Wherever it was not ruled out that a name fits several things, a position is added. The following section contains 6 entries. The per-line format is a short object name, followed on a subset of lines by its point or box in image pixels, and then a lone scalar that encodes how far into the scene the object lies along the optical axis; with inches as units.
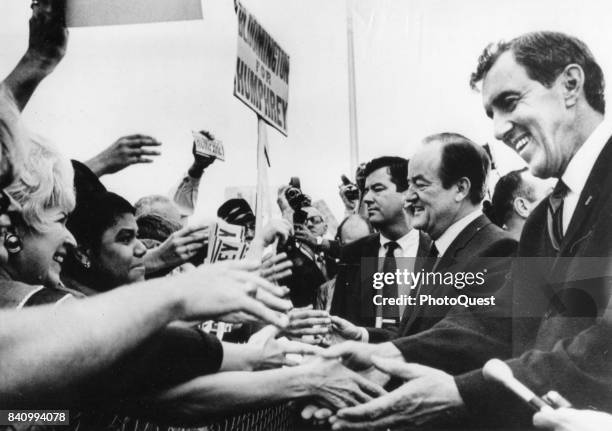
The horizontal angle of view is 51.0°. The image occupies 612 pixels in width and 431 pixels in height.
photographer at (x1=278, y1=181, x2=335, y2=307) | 106.5
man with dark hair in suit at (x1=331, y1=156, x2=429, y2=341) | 103.1
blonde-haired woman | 96.9
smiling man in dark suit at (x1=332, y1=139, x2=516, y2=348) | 100.7
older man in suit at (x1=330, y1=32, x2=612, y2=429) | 93.4
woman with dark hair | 103.1
